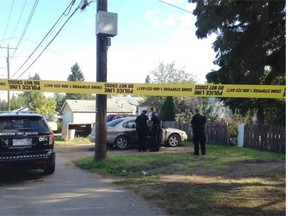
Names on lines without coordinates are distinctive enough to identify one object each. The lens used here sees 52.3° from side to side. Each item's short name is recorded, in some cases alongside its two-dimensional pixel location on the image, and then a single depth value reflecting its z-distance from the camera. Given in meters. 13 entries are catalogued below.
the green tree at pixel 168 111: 20.66
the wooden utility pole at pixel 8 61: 33.82
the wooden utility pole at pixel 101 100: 8.48
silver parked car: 12.46
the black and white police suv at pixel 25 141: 6.73
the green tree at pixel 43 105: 38.98
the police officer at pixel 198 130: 10.18
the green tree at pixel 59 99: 83.57
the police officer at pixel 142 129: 11.51
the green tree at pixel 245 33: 11.01
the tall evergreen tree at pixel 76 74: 82.64
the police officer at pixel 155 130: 11.35
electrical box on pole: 8.37
